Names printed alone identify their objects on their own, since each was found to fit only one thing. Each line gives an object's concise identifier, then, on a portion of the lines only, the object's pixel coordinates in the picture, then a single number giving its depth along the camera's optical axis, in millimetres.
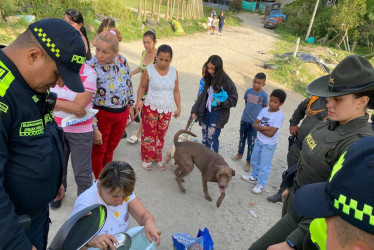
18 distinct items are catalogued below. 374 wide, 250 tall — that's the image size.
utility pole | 23259
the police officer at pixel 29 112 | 1376
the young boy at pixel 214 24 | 21262
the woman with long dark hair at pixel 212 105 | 4469
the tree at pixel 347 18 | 19266
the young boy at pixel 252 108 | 4882
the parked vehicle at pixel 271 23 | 28719
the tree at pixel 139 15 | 16328
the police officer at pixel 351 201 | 872
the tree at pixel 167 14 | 17781
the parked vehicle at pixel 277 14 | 30641
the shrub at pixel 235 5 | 36581
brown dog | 3864
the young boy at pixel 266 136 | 4168
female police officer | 1987
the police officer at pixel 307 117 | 3389
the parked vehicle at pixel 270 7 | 33656
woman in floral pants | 4250
